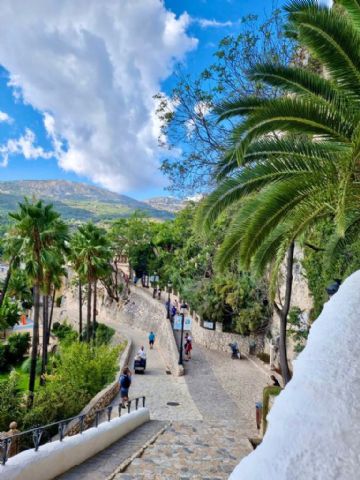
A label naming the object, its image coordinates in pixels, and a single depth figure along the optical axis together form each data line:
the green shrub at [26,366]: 29.83
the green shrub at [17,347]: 32.25
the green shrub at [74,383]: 12.25
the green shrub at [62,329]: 37.32
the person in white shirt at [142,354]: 18.48
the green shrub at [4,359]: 31.04
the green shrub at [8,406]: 12.48
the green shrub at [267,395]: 9.41
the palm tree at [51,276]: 17.39
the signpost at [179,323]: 19.95
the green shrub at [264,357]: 21.66
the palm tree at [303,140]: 5.53
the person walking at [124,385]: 12.77
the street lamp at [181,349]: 18.68
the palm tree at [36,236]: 16.44
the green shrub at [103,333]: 30.77
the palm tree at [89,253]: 25.88
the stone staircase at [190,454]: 6.79
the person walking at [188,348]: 20.97
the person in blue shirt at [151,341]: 24.79
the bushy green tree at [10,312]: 37.03
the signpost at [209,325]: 24.84
